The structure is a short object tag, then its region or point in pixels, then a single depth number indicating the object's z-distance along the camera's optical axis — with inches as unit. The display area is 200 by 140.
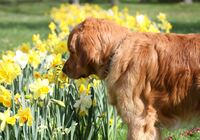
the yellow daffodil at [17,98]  230.8
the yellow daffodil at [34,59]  272.9
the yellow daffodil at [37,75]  257.8
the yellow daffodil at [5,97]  216.7
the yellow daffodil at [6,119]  210.1
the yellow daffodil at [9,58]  263.7
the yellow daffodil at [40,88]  222.8
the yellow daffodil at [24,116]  211.1
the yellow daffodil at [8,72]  226.0
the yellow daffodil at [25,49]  332.2
